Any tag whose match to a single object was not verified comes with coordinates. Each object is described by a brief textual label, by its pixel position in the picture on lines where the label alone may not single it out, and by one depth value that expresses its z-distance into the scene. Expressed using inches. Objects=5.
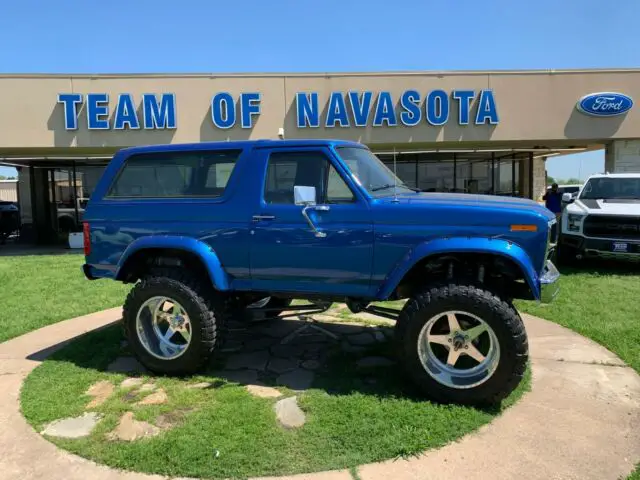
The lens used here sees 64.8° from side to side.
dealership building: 506.6
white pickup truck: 340.2
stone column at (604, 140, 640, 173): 523.5
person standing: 545.3
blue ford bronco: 148.9
